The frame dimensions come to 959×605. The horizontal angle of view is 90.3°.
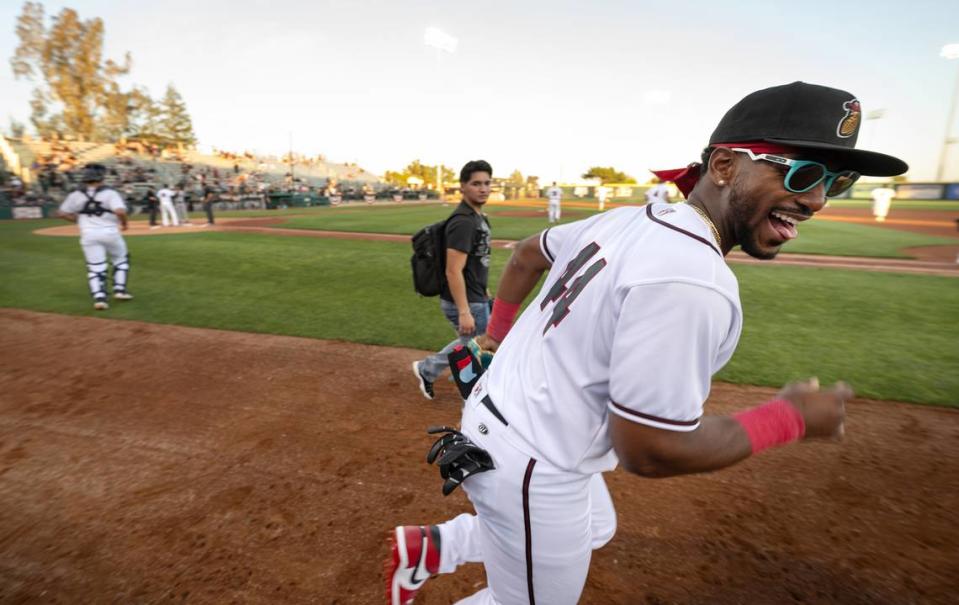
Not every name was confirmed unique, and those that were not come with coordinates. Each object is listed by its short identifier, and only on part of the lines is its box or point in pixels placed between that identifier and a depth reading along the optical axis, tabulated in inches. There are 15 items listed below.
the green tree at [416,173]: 3892.7
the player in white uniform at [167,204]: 812.6
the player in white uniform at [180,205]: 866.5
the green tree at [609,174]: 4097.0
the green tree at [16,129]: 2178.9
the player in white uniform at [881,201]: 1040.8
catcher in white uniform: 306.3
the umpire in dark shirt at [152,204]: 817.5
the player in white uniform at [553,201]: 970.7
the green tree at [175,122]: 2856.8
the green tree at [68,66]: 1774.1
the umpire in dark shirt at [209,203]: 833.5
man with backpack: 166.9
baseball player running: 48.6
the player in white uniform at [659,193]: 654.9
